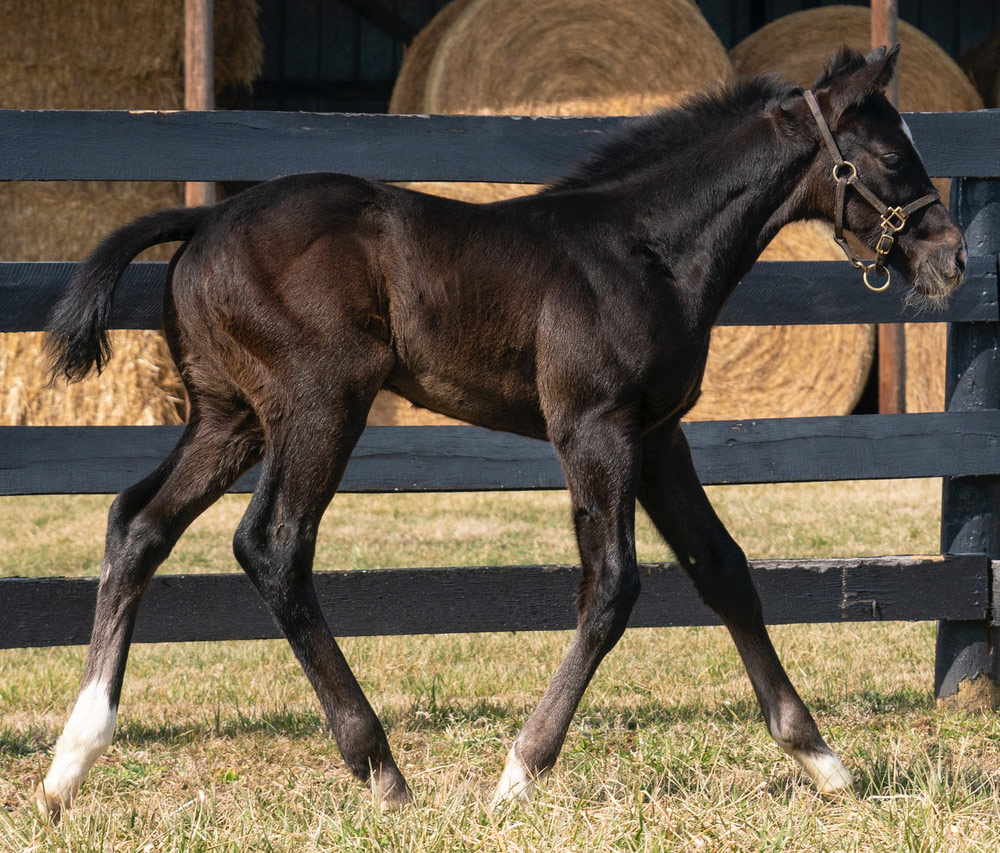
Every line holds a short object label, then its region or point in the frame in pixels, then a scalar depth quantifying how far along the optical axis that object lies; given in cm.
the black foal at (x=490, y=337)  580
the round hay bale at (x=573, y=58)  1678
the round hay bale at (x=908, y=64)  1839
